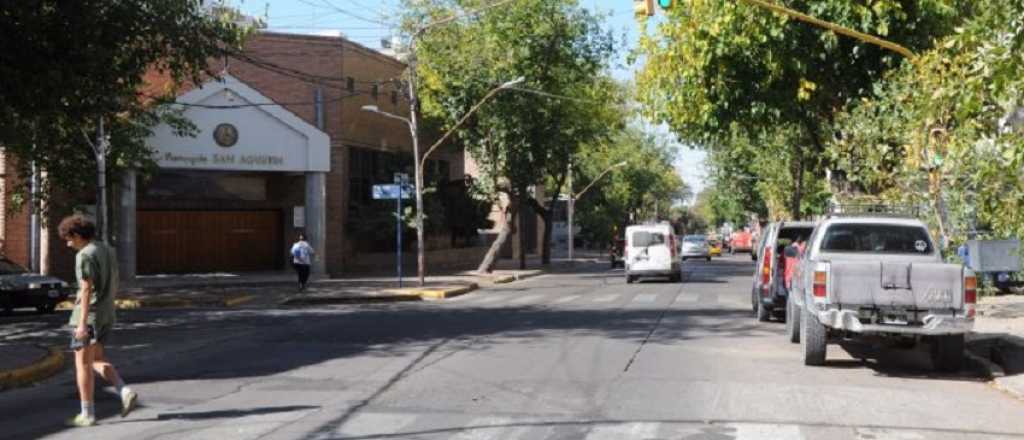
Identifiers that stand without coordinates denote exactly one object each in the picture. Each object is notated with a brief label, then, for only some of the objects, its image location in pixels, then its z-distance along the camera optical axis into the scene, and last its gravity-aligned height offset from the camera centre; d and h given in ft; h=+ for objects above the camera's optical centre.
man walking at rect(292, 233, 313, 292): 86.17 -1.78
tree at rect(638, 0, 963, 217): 62.59 +11.44
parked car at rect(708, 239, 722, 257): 240.81 -3.50
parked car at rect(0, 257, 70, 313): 67.26 -3.45
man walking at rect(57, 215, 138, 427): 26.50 -1.95
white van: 105.19 -1.81
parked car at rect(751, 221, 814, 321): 55.47 -1.90
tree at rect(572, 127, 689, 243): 221.46 +12.31
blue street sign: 90.22 +4.12
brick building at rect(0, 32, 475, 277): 100.94 +6.99
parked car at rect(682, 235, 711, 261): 194.18 -2.64
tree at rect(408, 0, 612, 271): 117.50 +18.82
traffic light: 47.24 +10.69
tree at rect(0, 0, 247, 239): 45.62 +9.18
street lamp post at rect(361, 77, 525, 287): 91.09 +4.02
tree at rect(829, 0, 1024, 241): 30.04 +4.73
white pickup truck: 35.55 -2.41
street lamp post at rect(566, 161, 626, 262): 182.67 +4.98
